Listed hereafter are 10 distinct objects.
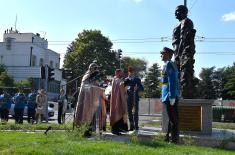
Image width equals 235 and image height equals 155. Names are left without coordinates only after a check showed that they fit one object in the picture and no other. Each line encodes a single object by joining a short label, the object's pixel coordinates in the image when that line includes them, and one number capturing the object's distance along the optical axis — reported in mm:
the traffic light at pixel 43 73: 15896
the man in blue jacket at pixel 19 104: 12899
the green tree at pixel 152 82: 45367
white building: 40544
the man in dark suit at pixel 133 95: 7902
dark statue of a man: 7443
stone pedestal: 7061
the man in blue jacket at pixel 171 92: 5800
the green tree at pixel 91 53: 40781
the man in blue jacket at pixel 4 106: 13778
